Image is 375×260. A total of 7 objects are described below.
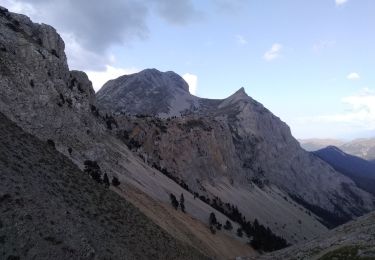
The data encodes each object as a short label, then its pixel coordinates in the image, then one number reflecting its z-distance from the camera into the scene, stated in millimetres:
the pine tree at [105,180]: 76312
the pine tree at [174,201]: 108125
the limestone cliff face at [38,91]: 73125
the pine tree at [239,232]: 129712
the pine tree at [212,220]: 120225
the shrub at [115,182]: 82281
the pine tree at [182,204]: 112312
